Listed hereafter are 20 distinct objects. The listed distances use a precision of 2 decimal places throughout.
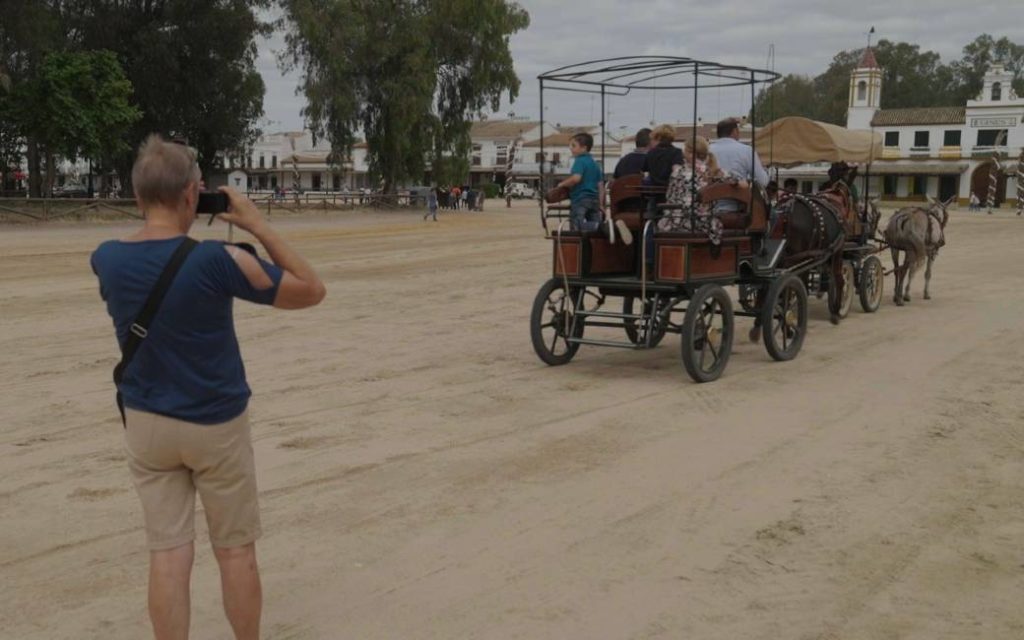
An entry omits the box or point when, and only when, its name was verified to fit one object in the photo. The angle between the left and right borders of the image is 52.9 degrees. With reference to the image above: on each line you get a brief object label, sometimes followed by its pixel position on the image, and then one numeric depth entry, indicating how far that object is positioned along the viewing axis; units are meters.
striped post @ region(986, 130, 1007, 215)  55.24
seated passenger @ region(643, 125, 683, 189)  8.99
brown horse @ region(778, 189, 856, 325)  11.34
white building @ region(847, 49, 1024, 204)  73.12
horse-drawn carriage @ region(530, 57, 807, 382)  8.63
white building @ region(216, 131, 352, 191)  109.12
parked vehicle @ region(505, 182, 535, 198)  79.06
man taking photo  3.06
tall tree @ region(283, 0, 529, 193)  41.84
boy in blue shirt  9.29
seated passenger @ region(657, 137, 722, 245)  8.78
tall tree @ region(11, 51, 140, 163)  34.12
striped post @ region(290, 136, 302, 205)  99.81
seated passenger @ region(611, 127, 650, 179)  9.38
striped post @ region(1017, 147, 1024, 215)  50.68
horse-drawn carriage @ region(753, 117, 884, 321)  12.24
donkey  14.34
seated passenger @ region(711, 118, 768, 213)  9.59
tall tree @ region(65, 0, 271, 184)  40.22
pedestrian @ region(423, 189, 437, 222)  39.03
